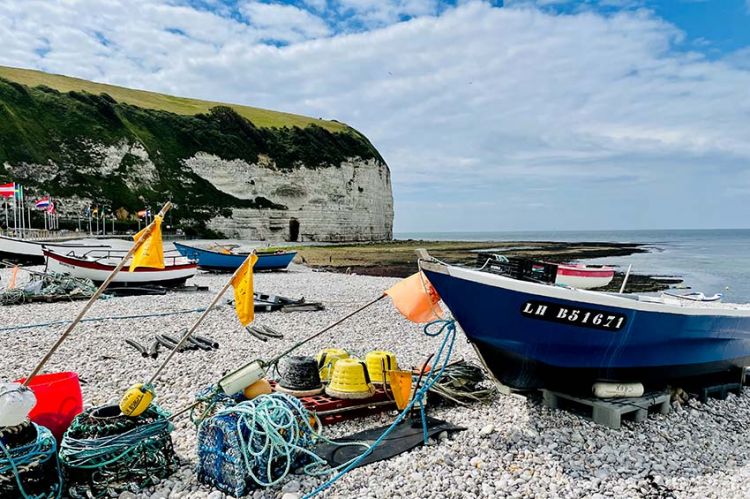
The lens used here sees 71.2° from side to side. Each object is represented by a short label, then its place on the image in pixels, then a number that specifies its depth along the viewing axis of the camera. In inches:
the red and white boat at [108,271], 754.2
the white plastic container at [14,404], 156.0
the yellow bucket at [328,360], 290.2
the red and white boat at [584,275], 1030.1
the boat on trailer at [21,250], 1098.1
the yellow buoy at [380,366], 279.5
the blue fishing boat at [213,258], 1088.8
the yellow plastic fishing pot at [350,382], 257.9
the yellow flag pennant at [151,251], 216.5
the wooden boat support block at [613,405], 243.3
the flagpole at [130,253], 184.8
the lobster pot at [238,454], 182.5
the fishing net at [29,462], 157.9
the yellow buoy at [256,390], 233.8
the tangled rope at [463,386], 278.2
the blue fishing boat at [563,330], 237.5
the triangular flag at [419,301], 268.8
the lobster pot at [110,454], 175.0
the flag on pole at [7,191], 1216.8
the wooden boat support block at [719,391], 293.1
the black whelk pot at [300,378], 265.7
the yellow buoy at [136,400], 182.9
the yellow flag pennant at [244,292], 239.6
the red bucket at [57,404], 192.7
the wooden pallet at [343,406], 245.8
